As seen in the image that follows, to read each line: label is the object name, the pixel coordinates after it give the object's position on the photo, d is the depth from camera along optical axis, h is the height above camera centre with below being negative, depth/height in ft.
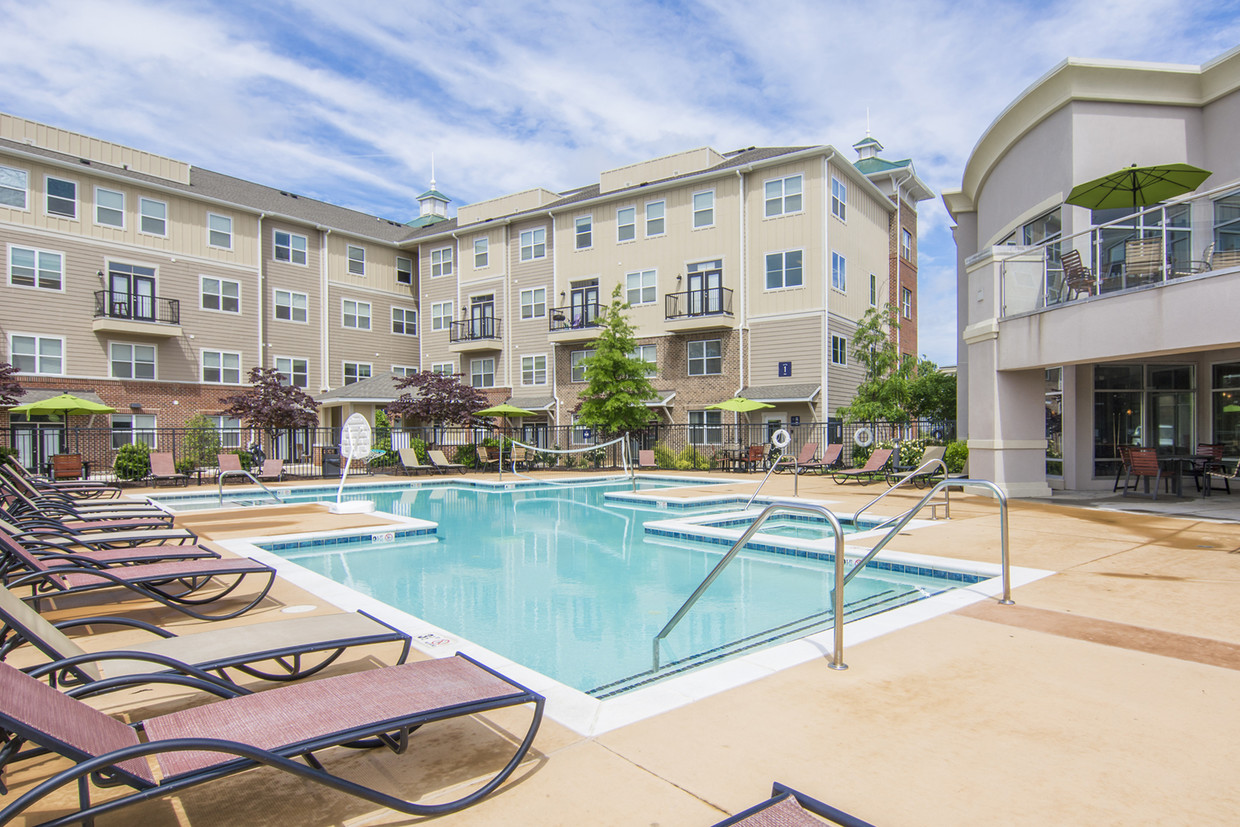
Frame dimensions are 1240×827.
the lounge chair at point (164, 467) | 63.16 -4.68
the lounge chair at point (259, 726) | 6.41 -3.70
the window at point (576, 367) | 103.91 +7.14
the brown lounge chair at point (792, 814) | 7.36 -4.49
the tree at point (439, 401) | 90.27 +1.78
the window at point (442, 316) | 121.39 +17.80
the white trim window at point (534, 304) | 109.90 +17.92
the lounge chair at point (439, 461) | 84.58 -5.84
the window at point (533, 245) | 110.11 +27.58
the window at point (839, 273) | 88.16 +18.14
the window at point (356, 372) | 115.85 +7.40
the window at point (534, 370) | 109.40 +7.05
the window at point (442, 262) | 121.29 +27.39
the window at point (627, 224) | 100.53 +28.04
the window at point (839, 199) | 88.07 +27.94
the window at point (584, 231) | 104.94 +28.23
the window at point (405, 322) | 124.26 +17.20
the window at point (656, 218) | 98.07 +28.30
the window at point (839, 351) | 87.71 +7.88
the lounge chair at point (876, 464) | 57.11 -4.63
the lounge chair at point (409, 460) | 82.33 -5.52
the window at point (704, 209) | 94.17 +28.25
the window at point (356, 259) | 117.70 +27.25
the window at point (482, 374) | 115.96 +6.97
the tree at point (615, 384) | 86.07 +3.66
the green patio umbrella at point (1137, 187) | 40.73 +13.87
